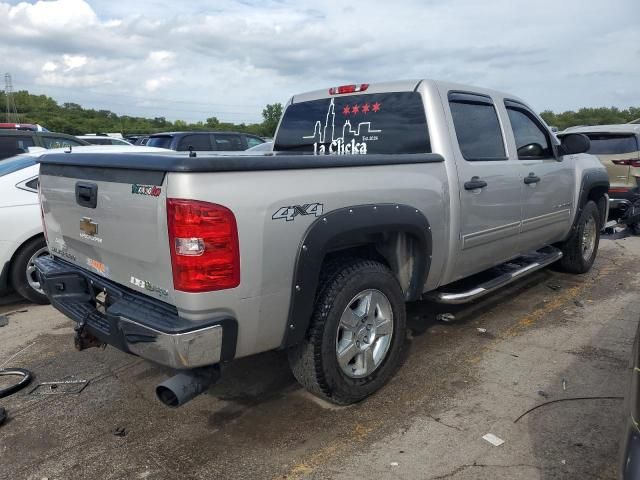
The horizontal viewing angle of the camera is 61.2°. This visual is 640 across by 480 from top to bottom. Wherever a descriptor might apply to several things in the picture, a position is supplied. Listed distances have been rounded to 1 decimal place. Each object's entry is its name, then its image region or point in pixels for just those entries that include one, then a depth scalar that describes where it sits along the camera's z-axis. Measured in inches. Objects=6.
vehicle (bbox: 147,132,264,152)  478.8
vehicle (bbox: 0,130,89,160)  357.4
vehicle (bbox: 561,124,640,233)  347.3
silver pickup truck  98.3
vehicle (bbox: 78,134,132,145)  659.9
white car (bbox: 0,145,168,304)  203.2
